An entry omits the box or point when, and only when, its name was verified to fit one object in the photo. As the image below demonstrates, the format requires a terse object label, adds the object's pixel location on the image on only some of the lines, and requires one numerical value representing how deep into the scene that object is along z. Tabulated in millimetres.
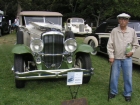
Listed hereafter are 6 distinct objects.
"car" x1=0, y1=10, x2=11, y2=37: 15108
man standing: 3713
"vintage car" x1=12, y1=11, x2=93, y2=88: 4105
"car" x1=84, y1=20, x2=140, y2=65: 7027
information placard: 3386
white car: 15414
